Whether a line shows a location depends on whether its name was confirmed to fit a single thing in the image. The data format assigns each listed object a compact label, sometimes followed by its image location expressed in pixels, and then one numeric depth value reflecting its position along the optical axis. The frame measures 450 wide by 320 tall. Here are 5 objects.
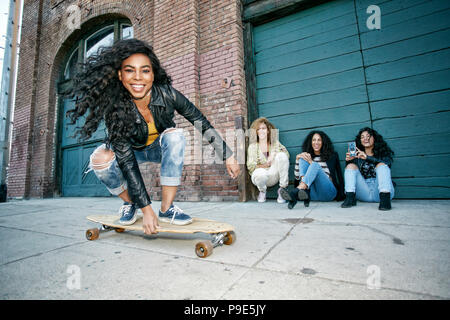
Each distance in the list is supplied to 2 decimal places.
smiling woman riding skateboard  1.54
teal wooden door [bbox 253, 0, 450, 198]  2.97
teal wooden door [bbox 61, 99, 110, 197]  5.81
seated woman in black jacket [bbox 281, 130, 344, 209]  2.70
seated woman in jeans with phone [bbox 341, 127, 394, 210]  2.55
